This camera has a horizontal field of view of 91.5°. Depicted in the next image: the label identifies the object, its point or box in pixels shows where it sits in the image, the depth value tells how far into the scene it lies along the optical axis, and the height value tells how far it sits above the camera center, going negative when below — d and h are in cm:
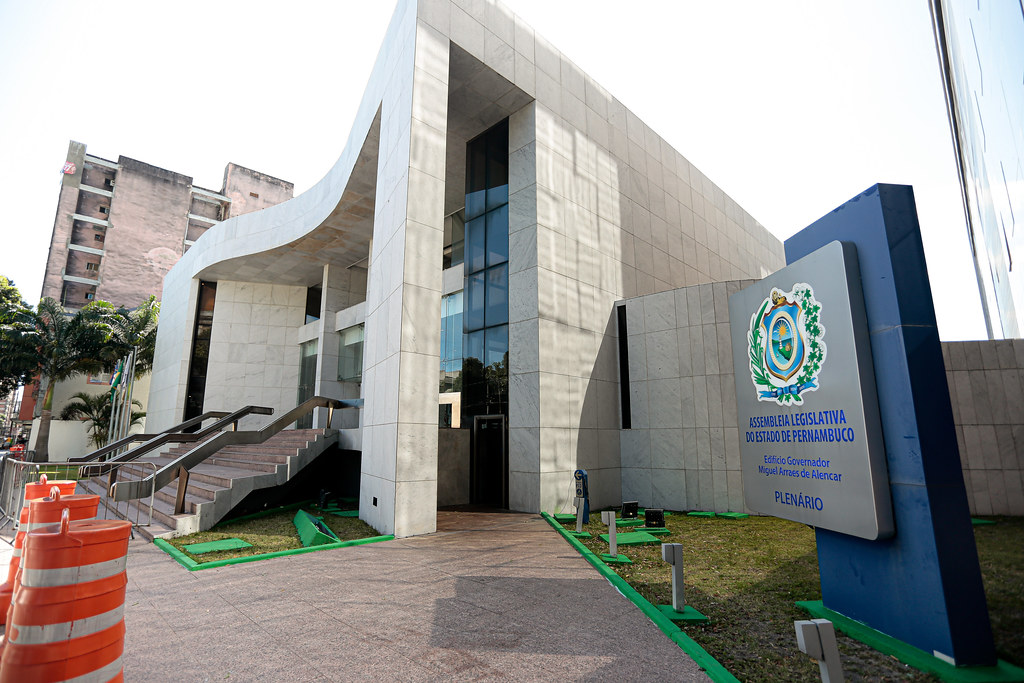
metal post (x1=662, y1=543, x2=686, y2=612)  551 -154
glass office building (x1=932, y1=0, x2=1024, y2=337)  748 +670
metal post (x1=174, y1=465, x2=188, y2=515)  1067 -140
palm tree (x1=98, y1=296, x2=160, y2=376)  3306 +659
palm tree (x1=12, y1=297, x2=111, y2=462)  3136 +572
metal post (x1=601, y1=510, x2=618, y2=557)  793 -152
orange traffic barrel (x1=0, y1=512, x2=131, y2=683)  310 -112
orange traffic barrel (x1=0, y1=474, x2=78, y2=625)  470 -122
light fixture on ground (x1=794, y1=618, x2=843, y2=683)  313 -136
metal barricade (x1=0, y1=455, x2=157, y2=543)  1022 -143
